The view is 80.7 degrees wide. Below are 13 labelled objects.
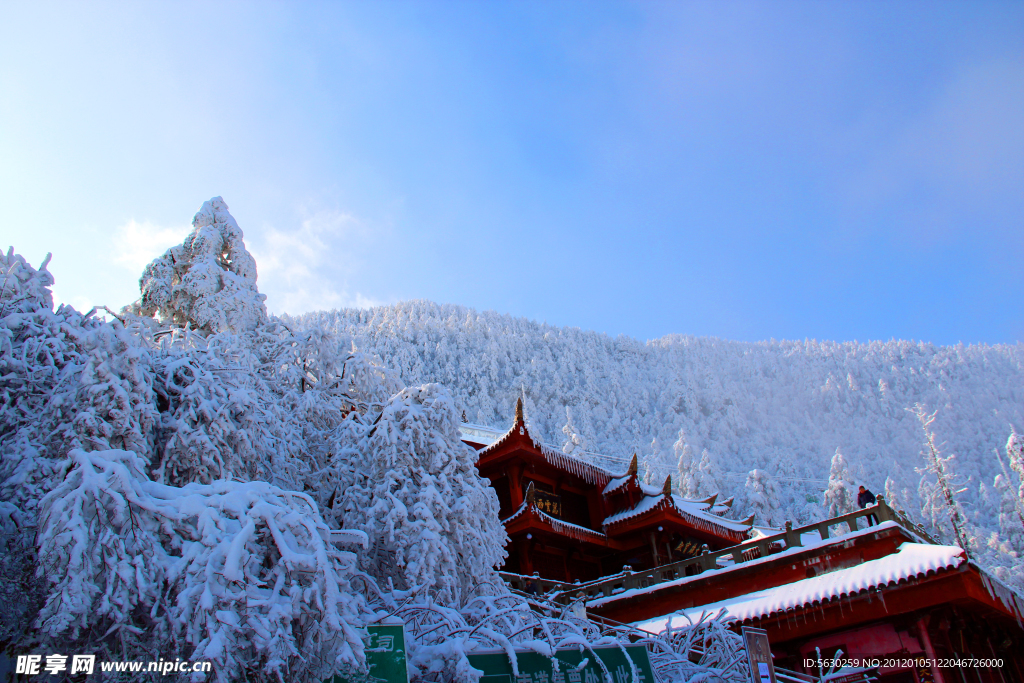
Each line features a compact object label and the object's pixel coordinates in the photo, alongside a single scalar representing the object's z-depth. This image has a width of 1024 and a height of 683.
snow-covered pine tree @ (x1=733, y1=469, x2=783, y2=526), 51.38
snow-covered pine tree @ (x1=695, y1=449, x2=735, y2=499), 57.72
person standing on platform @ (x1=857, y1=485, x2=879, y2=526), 15.44
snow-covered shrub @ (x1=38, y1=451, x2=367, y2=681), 4.31
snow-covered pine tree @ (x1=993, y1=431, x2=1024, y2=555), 41.00
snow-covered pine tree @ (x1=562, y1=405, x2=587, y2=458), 60.23
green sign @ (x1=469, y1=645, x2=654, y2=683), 5.96
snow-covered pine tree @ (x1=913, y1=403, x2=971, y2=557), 30.92
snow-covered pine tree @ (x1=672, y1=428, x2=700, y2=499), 58.19
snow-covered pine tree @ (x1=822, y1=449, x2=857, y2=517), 44.03
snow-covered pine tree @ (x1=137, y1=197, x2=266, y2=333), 16.52
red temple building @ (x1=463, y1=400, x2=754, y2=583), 19.56
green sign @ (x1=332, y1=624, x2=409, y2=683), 5.08
